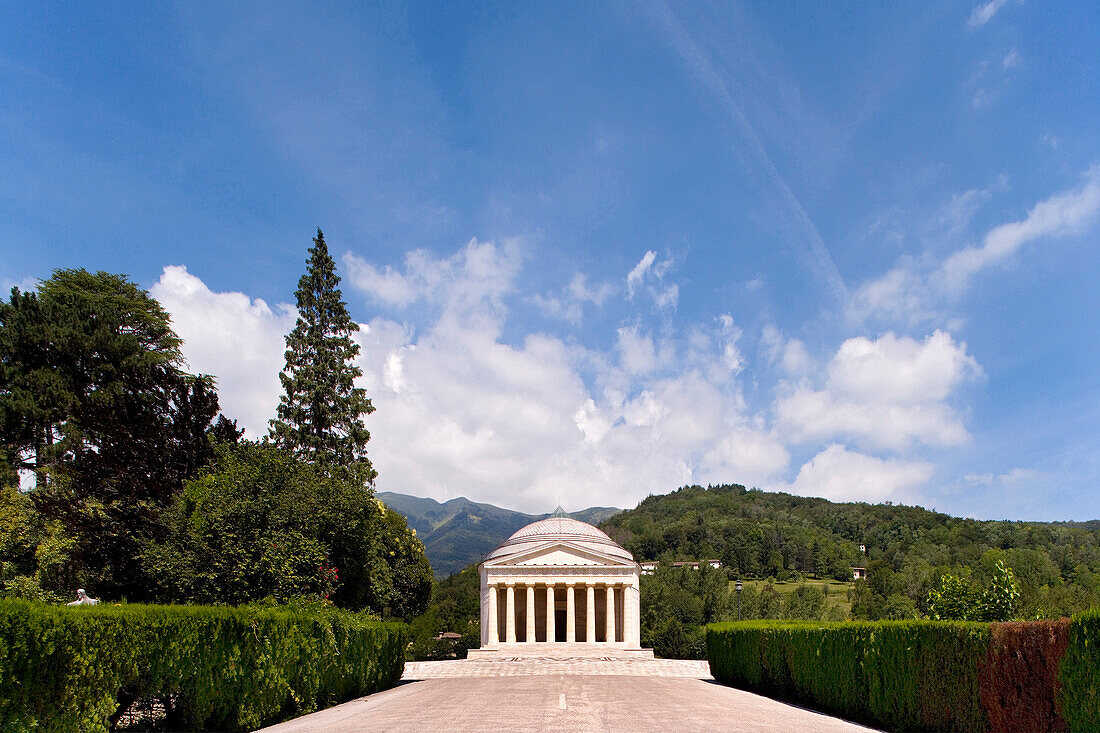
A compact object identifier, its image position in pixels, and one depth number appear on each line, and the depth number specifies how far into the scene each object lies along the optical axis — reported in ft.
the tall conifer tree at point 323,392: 137.49
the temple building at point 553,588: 189.98
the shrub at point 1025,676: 43.07
